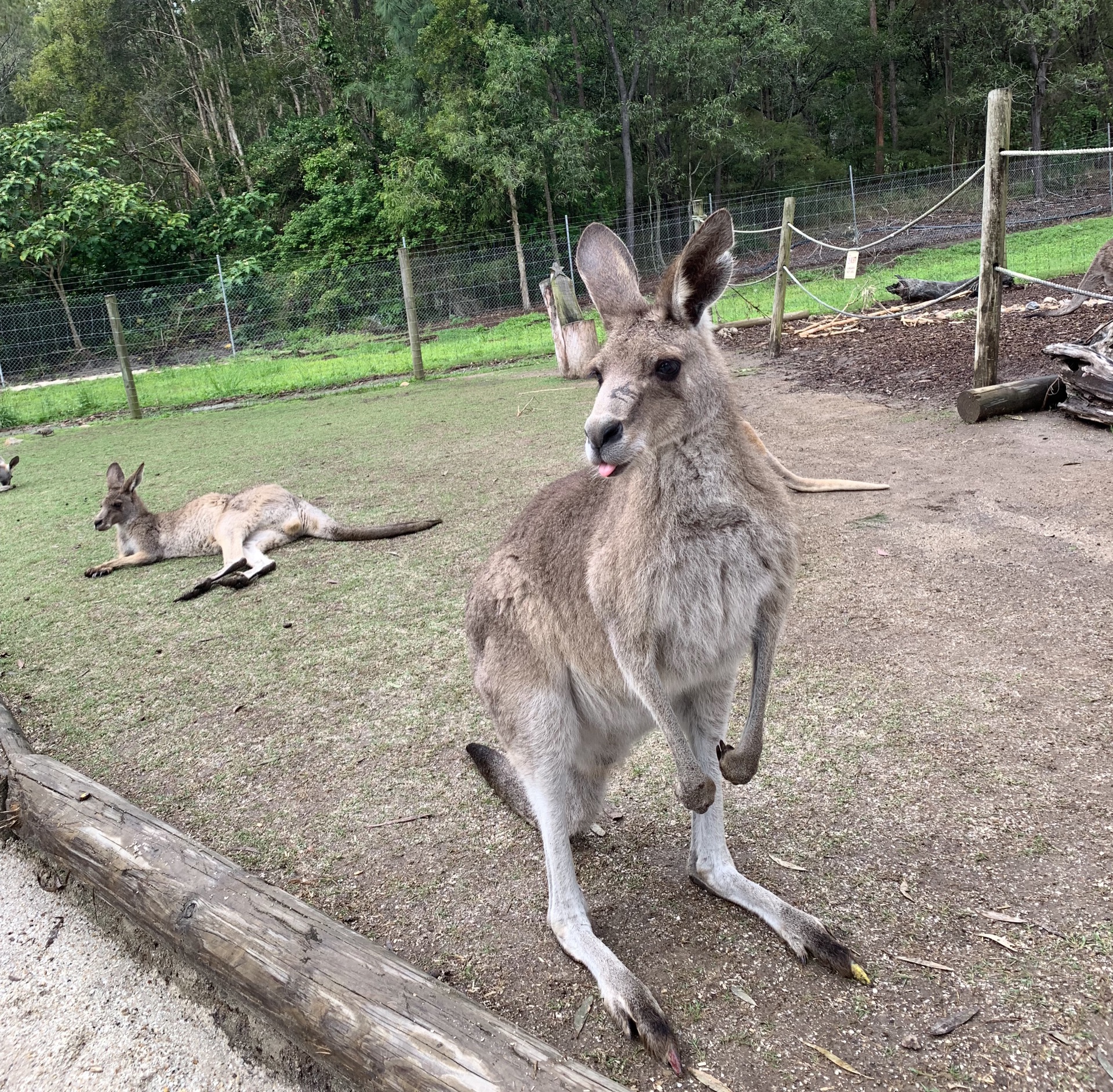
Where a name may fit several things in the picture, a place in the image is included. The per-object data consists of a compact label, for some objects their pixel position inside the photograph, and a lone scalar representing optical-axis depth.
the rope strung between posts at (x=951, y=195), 5.45
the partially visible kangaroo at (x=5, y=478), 7.12
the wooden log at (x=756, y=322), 10.58
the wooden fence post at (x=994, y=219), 5.15
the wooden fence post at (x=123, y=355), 10.19
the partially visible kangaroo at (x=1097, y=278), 7.69
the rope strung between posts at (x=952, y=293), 5.70
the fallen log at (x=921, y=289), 9.90
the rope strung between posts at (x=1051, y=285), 4.20
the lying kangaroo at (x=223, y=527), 4.66
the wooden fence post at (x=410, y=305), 10.61
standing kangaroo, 1.68
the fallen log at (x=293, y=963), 1.39
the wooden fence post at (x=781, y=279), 8.74
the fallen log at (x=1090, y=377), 4.82
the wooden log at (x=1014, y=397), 5.24
